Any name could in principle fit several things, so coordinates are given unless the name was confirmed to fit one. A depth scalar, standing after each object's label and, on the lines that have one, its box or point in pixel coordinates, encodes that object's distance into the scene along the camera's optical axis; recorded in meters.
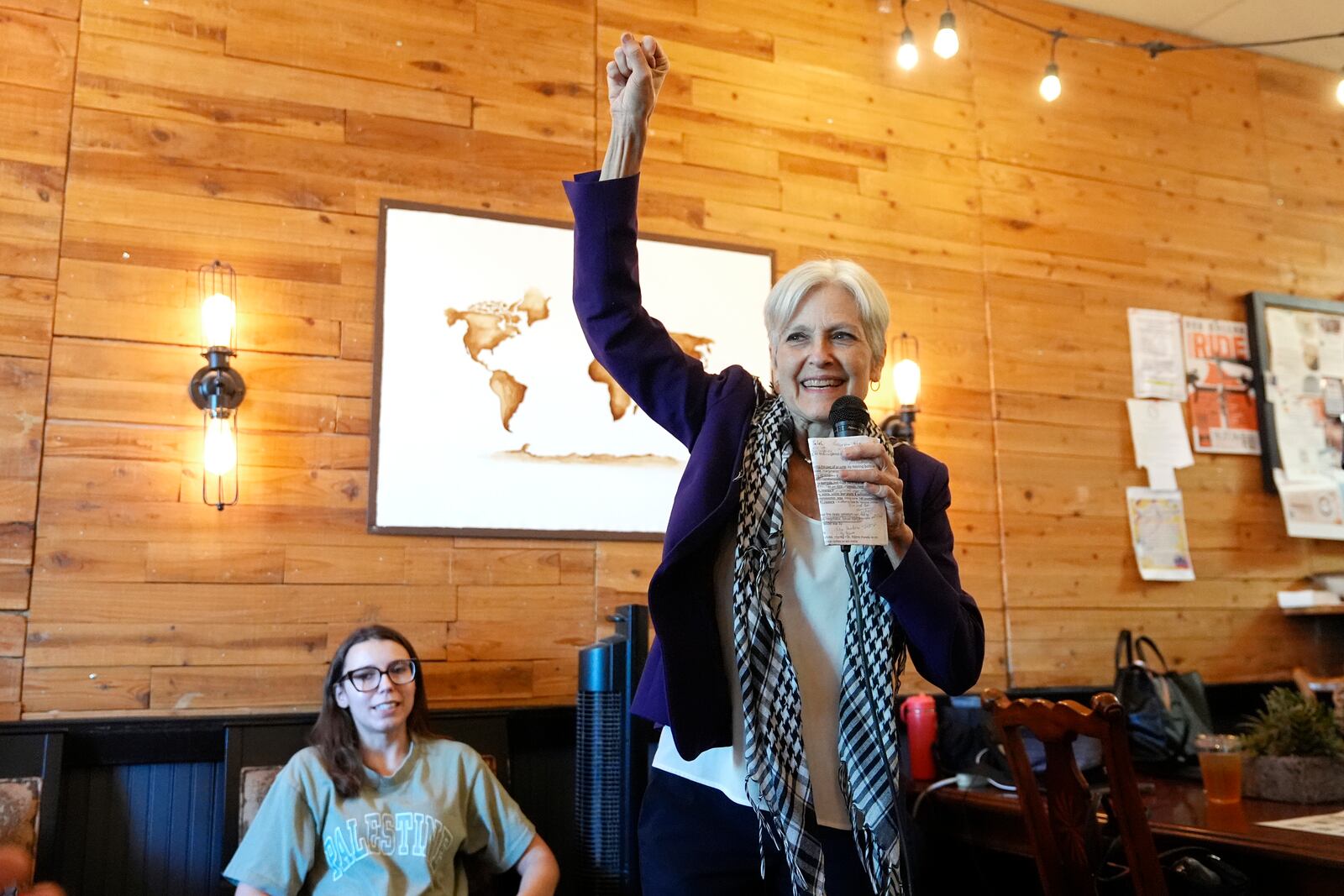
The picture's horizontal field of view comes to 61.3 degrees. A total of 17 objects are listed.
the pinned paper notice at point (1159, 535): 4.07
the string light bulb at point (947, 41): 3.43
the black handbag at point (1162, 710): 3.03
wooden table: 1.91
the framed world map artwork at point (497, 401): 3.16
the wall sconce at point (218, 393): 2.93
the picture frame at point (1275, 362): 4.32
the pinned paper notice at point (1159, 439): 4.15
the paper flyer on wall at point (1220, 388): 4.26
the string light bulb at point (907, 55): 3.64
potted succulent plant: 2.37
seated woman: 2.43
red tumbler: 3.11
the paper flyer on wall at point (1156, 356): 4.21
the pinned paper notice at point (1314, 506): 4.32
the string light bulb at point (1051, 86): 3.71
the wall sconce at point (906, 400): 3.63
